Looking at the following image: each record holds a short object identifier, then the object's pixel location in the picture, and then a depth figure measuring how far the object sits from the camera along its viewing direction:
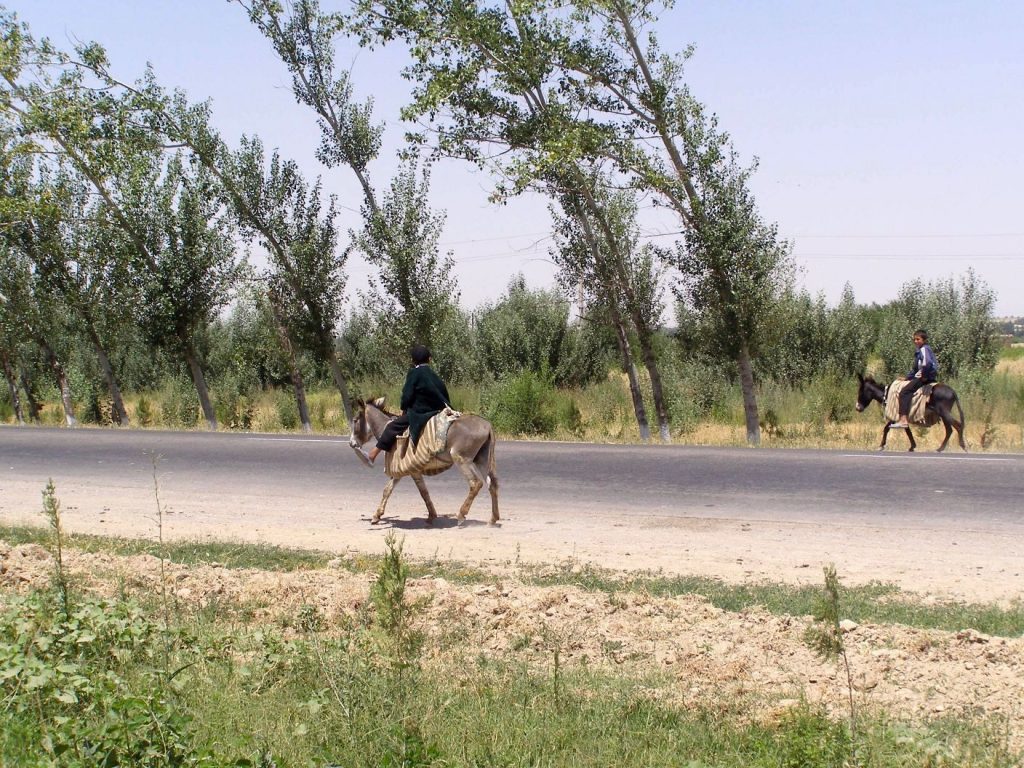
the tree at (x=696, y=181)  24.09
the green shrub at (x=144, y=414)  39.34
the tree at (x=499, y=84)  23.86
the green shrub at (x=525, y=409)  27.28
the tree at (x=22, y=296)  35.03
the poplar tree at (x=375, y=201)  27.94
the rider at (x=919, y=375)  22.38
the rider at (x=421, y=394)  12.95
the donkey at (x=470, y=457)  12.98
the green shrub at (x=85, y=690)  4.97
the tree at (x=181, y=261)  33.44
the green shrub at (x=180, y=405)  37.34
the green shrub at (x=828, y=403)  28.58
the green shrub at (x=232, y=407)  36.47
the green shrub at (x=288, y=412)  34.41
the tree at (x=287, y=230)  30.56
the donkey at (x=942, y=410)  22.06
